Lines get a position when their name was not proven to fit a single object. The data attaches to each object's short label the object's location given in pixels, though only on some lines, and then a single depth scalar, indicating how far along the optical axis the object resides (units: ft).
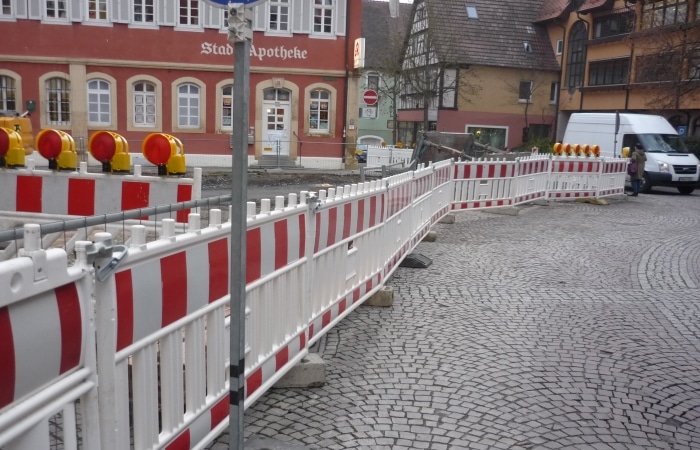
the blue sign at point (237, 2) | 9.00
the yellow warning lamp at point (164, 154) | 22.54
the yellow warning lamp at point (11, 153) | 23.26
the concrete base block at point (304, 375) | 15.48
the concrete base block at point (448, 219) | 45.55
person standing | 71.41
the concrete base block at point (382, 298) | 22.88
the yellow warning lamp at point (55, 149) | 22.95
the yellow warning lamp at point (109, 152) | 22.94
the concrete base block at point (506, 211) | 51.42
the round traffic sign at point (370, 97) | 87.43
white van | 78.28
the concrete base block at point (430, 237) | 37.58
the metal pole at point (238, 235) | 9.25
